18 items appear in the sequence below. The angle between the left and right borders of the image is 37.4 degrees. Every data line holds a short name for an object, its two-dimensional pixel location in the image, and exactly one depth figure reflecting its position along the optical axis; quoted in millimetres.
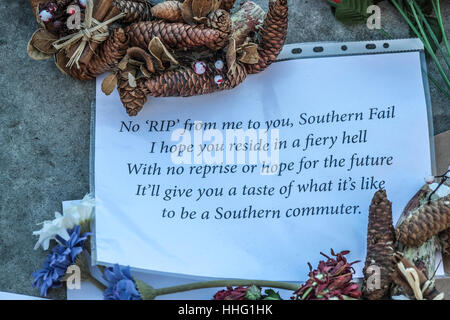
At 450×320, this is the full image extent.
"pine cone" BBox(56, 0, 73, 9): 1200
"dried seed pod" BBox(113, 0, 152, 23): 1203
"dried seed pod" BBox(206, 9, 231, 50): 1167
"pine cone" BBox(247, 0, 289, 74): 1173
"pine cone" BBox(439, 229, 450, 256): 1208
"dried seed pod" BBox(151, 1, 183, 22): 1186
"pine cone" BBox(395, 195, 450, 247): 1167
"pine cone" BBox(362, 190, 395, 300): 1145
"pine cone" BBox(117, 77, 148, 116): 1210
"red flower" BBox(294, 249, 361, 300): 1100
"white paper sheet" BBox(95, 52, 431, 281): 1238
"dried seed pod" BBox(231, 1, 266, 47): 1212
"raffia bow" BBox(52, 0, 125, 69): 1184
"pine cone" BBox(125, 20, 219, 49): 1171
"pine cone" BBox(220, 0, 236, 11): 1206
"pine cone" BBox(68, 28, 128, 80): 1190
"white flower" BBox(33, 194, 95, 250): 1218
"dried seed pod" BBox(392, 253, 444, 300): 1088
